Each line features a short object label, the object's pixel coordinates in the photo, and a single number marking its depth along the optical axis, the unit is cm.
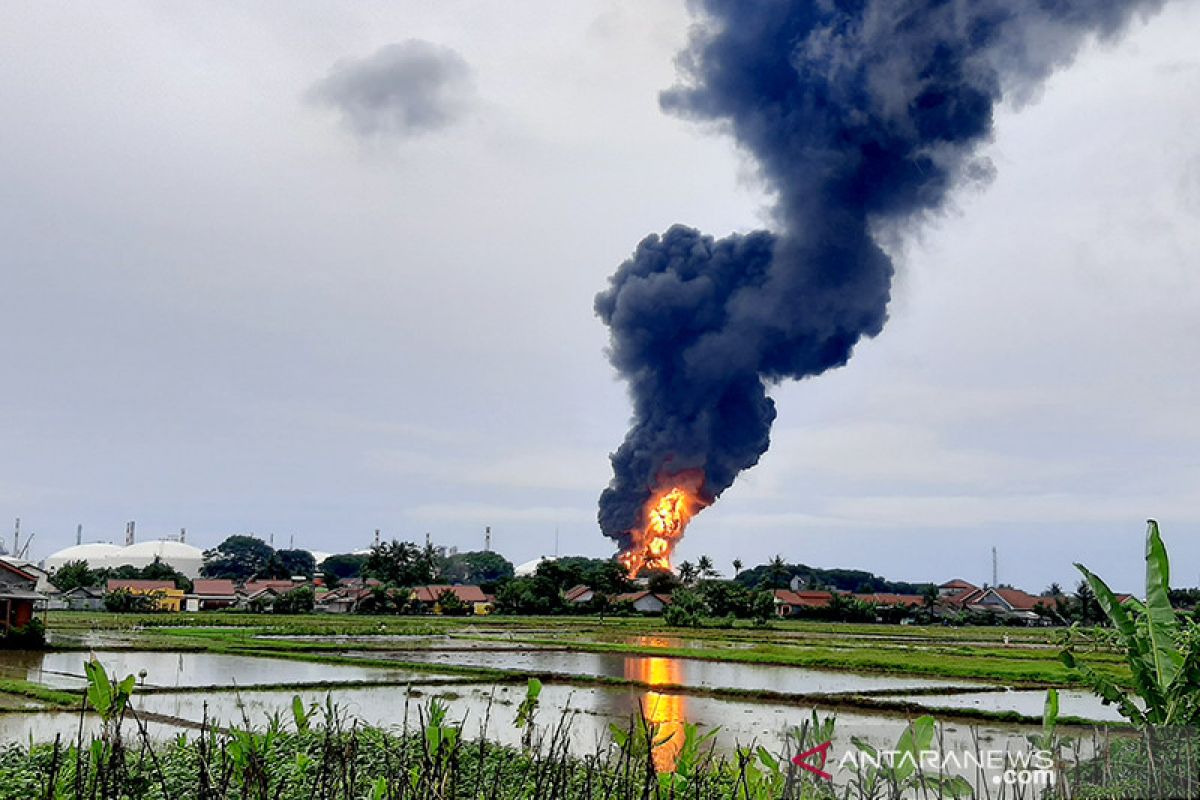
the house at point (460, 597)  9936
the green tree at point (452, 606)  9569
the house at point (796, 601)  10650
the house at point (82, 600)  9269
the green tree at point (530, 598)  9719
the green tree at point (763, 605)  8619
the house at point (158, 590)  9059
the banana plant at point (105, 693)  597
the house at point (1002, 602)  11475
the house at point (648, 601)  9844
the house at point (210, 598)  10506
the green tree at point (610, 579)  9794
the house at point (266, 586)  10750
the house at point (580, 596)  9855
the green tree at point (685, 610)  7712
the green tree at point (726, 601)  8881
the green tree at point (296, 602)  9131
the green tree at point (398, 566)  11044
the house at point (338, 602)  10136
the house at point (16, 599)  3803
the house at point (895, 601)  10658
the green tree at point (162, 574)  11251
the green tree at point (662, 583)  10198
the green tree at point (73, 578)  9988
